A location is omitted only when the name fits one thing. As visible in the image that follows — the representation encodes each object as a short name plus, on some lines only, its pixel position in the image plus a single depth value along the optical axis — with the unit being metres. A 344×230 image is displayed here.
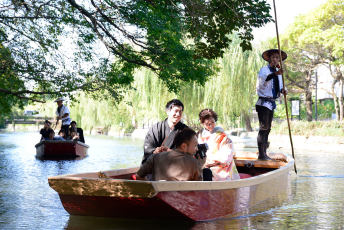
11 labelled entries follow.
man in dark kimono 6.34
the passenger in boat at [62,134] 18.08
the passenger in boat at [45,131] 18.53
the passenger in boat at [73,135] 18.30
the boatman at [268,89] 8.90
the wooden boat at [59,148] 17.47
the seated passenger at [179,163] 5.34
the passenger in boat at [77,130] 18.44
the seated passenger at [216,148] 6.58
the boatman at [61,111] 16.08
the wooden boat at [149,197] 5.21
